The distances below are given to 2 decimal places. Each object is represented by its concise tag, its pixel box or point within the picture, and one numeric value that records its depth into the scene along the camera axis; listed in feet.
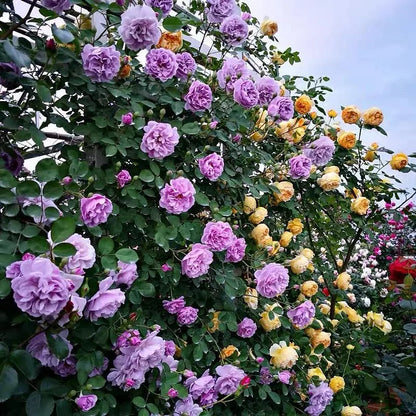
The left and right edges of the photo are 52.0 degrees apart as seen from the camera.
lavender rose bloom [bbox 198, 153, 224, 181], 4.18
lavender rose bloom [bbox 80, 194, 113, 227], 3.20
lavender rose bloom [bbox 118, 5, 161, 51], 3.56
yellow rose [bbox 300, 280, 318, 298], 5.07
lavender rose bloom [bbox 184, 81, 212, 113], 4.18
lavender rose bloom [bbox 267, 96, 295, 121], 4.91
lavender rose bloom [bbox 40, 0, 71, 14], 3.24
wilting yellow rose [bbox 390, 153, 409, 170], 5.95
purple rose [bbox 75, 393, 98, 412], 2.78
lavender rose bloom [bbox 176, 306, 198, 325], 4.02
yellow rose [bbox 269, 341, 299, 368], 4.41
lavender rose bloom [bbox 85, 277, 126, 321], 2.75
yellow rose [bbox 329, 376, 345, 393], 5.06
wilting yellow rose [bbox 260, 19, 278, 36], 6.20
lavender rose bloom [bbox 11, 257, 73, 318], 2.20
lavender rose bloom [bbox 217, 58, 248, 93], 4.49
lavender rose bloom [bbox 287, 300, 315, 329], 4.71
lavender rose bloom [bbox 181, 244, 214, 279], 3.81
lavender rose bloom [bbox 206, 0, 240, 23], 4.57
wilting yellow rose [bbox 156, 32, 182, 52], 4.20
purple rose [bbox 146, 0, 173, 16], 4.05
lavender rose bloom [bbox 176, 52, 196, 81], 4.26
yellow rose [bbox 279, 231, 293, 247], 5.15
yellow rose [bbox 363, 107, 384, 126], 5.98
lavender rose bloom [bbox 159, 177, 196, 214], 3.80
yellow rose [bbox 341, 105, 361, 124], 6.03
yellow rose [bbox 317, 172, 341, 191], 5.61
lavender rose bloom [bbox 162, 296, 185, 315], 4.00
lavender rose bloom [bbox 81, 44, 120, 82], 3.54
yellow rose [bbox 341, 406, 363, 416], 4.95
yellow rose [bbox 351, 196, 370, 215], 5.73
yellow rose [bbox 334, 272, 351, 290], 5.90
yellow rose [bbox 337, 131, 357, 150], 6.00
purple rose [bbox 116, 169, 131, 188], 3.80
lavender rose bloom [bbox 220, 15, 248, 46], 4.53
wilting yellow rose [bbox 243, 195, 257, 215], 5.00
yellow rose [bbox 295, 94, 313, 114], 5.74
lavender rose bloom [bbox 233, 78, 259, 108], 4.30
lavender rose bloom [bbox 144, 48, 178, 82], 3.97
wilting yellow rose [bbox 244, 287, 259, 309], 4.59
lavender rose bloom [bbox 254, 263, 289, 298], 4.32
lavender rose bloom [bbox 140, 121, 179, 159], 3.83
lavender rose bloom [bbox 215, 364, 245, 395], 3.96
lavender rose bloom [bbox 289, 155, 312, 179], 5.16
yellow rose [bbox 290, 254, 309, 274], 5.00
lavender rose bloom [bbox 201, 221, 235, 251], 3.92
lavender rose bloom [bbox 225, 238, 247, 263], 4.23
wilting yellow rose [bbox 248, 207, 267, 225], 4.98
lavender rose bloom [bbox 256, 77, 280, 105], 4.85
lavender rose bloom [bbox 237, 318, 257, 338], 4.45
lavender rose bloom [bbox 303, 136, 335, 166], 5.51
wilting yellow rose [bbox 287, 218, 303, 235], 5.42
